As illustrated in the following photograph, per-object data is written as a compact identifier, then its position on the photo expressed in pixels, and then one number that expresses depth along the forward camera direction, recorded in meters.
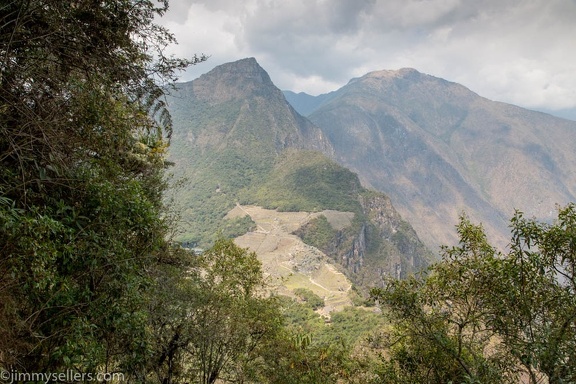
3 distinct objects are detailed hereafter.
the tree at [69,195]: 4.00
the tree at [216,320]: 10.17
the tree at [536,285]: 5.04
